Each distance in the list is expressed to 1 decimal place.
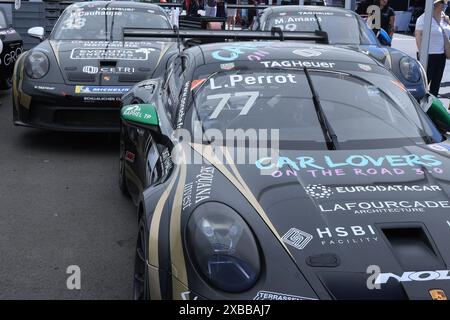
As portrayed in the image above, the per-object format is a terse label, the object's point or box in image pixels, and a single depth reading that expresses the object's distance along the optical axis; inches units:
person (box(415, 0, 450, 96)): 360.2
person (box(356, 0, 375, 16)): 475.8
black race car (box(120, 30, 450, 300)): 92.4
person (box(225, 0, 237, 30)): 675.6
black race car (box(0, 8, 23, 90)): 361.4
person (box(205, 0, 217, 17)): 778.2
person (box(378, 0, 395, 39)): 450.3
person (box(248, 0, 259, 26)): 846.0
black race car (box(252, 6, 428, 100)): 277.3
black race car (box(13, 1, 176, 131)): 251.0
